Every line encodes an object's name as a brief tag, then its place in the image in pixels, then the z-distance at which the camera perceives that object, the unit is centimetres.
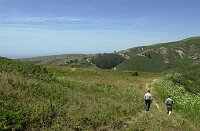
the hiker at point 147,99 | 1641
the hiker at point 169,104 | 1676
